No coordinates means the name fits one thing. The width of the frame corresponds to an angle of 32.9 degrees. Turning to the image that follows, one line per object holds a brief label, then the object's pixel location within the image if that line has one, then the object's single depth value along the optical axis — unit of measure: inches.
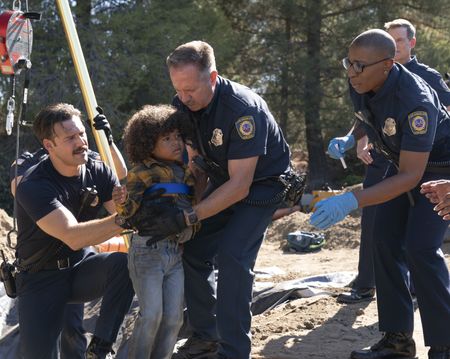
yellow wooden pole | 215.9
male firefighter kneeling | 166.1
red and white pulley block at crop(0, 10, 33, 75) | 213.3
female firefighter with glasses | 157.9
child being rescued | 154.6
